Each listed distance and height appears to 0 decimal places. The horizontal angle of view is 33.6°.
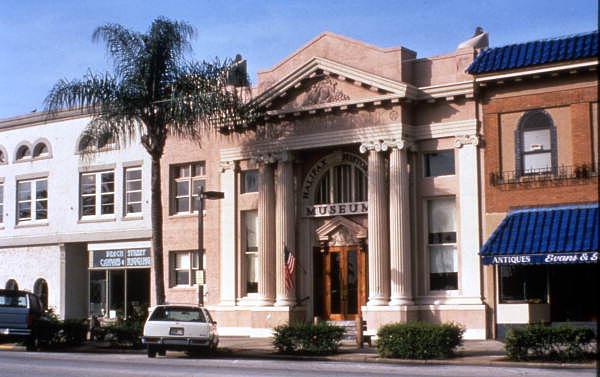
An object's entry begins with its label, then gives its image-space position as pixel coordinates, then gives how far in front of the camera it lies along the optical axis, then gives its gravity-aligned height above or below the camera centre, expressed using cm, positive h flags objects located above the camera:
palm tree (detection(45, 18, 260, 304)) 3123 +623
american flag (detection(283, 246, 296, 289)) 3350 +74
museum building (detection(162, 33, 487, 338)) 3166 +313
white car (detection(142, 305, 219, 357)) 2677 -110
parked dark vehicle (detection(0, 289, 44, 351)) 3091 -84
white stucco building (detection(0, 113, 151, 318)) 4028 +306
